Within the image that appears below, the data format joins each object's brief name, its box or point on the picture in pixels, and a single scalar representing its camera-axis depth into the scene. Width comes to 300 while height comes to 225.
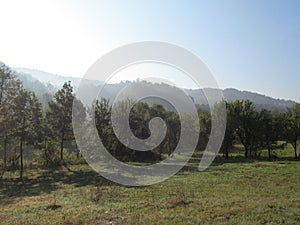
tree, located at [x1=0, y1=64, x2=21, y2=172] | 32.28
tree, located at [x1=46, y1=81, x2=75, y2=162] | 42.28
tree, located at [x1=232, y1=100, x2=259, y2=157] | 56.06
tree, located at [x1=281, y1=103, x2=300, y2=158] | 54.22
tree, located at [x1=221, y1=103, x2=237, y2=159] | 54.25
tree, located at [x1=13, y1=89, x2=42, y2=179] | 33.97
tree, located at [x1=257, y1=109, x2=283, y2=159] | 55.75
